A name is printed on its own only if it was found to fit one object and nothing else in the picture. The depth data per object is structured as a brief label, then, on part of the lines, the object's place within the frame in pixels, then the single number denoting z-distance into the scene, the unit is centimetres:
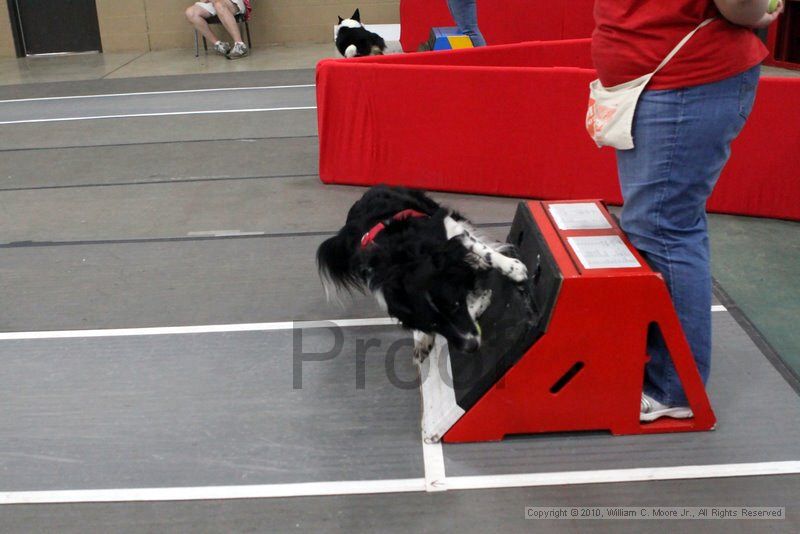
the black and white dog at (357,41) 788
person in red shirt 188
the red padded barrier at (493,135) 383
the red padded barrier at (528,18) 808
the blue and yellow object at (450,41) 591
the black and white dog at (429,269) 224
